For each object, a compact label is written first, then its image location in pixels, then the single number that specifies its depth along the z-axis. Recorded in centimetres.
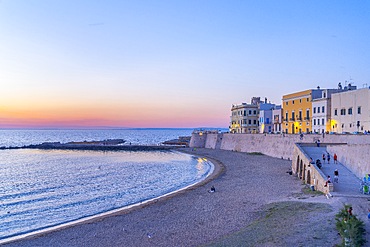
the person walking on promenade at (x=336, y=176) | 2297
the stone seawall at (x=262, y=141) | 3903
